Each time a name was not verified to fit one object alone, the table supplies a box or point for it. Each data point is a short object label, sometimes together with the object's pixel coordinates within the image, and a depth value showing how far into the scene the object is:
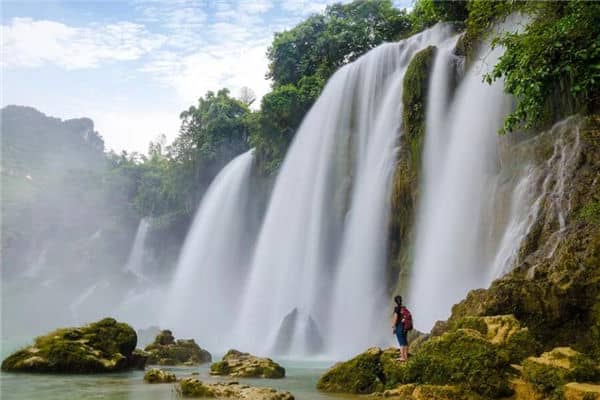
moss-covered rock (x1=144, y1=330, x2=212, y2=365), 14.27
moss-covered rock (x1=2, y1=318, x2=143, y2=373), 11.20
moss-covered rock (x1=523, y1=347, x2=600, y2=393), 6.04
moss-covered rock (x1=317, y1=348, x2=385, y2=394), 7.98
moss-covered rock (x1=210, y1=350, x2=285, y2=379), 10.45
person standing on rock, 8.05
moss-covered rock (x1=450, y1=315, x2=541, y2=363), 7.16
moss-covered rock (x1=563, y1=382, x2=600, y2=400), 5.37
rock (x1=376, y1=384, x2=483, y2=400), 6.61
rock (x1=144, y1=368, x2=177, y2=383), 9.48
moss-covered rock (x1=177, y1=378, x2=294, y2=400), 7.03
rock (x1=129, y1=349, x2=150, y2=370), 12.37
